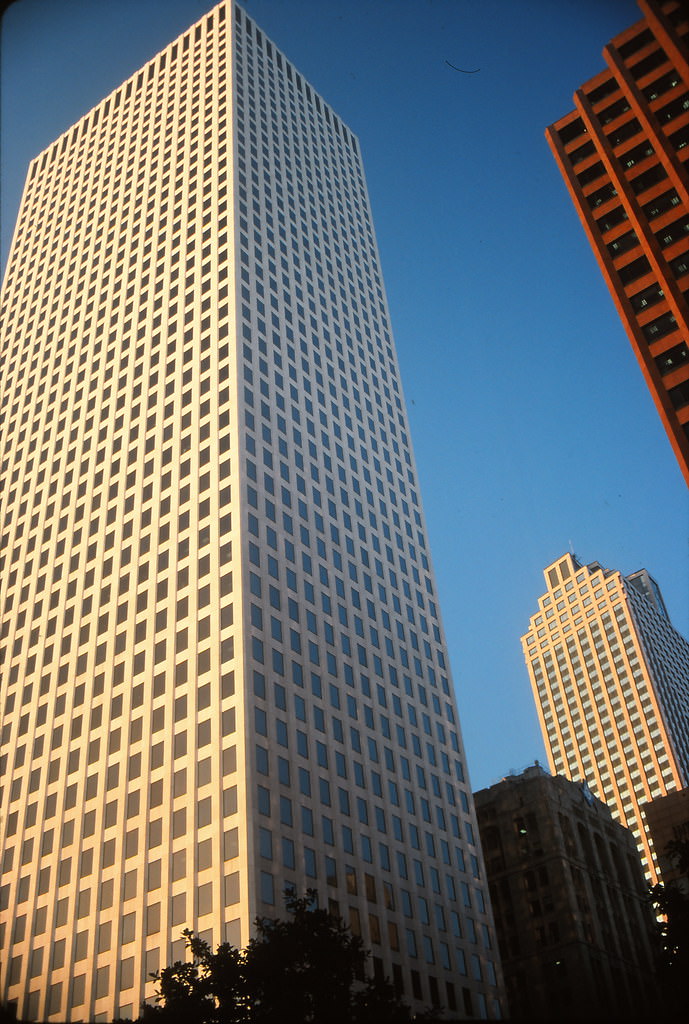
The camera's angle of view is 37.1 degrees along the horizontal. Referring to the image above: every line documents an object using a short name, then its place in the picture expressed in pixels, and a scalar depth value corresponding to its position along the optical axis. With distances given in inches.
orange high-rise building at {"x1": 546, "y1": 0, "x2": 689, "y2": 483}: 2632.9
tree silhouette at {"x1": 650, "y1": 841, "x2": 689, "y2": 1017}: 1929.1
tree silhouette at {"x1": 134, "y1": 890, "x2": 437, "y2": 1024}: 1664.6
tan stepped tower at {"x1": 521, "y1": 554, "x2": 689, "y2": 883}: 7086.6
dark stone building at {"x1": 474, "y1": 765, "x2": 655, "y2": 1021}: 3964.1
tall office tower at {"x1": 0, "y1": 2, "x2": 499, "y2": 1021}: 2952.8
